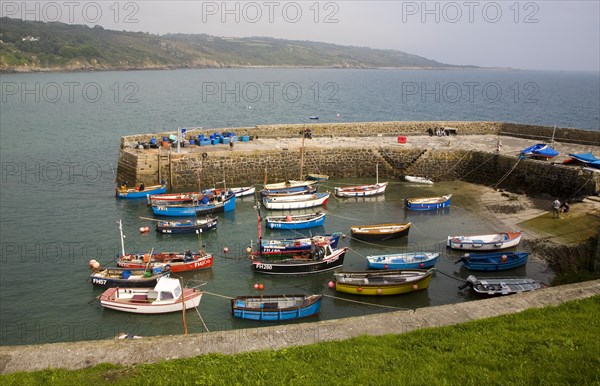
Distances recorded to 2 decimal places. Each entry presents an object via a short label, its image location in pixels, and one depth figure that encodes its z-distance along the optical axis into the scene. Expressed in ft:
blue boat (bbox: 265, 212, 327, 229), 90.68
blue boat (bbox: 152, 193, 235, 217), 97.04
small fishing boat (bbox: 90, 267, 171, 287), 66.23
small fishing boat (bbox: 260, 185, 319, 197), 106.11
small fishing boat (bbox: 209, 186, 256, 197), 105.20
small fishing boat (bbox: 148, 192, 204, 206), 100.53
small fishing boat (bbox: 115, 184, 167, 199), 107.65
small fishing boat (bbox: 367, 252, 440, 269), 71.46
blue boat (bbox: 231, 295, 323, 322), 59.11
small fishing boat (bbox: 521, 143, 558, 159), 110.32
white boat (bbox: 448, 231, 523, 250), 78.33
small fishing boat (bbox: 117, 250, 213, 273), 70.60
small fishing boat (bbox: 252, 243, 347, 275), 70.74
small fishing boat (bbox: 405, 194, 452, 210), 99.81
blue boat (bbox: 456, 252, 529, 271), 72.13
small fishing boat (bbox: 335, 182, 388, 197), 109.81
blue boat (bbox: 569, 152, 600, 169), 100.53
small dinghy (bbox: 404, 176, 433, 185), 120.67
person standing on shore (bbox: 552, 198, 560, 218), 88.17
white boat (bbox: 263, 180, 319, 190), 110.63
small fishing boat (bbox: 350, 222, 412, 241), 84.02
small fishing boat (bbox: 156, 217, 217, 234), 88.22
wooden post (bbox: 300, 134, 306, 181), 121.47
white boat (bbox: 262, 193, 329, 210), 102.42
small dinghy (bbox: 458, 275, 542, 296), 62.34
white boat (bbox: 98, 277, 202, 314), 61.00
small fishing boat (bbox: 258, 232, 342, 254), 75.97
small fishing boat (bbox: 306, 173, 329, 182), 121.75
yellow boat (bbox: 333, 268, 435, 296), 64.75
